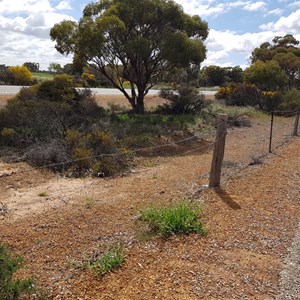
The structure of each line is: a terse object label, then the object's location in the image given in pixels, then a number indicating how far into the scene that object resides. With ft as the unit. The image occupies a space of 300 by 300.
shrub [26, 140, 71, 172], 24.59
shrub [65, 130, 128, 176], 23.18
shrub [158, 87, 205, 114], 50.27
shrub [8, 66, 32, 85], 90.62
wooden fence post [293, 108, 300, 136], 37.36
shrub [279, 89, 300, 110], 62.05
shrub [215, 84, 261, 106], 67.20
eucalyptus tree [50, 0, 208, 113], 39.08
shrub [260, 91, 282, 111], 64.45
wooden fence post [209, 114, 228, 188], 18.37
